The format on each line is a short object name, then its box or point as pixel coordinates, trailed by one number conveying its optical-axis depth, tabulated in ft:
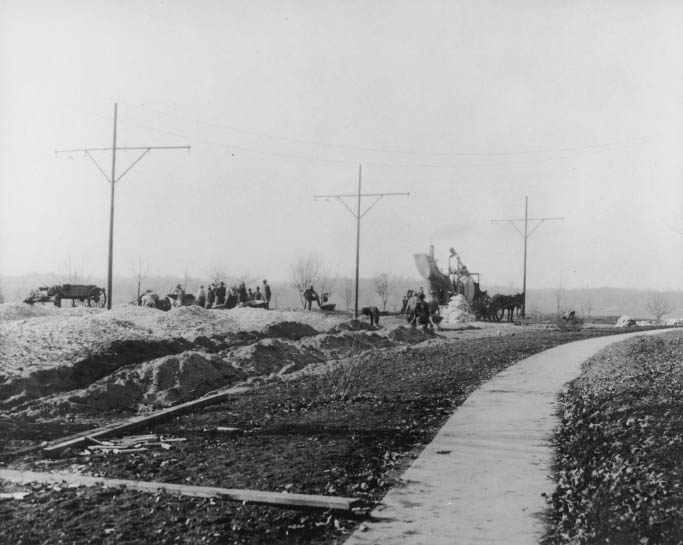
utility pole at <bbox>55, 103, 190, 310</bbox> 81.37
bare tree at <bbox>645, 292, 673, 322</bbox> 187.83
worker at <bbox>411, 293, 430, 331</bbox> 85.68
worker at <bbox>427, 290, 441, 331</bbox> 98.56
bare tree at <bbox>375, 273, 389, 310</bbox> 233.02
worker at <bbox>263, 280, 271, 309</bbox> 118.42
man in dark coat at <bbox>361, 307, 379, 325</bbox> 99.71
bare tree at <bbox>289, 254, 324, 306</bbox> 230.07
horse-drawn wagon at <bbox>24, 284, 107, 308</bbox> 99.63
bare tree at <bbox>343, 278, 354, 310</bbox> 239.89
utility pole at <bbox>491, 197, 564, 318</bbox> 148.97
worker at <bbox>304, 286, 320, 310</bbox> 126.17
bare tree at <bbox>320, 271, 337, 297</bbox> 240.53
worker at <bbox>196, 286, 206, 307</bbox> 107.86
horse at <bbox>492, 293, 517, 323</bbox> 132.05
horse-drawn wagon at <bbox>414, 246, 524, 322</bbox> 131.64
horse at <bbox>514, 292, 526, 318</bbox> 136.26
